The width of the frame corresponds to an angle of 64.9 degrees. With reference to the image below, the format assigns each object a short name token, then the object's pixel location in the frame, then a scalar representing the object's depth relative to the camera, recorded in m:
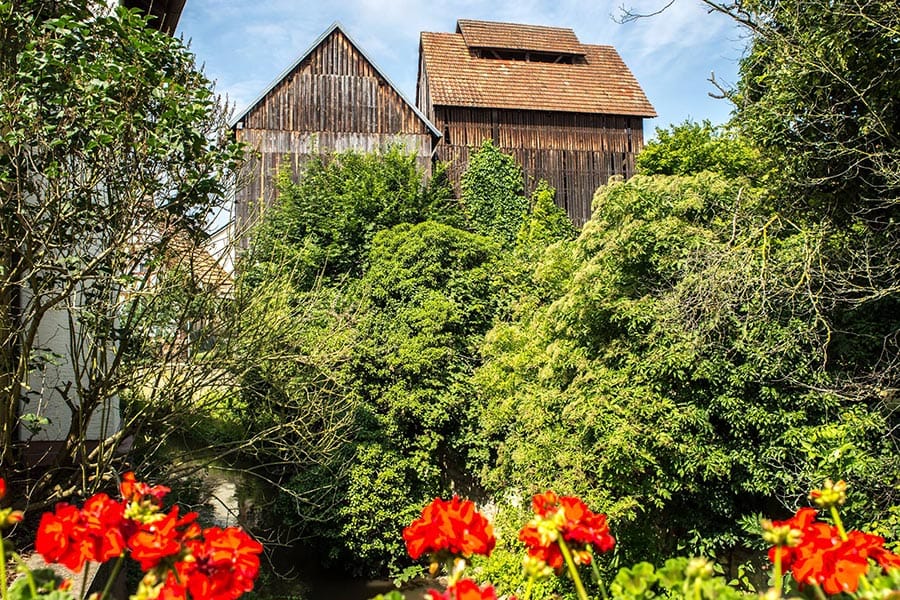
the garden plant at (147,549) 1.83
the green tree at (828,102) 7.40
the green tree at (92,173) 5.51
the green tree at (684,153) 22.28
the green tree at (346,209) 16.08
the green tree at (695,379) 8.65
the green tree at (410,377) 12.31
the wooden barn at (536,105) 22.61
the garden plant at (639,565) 1.81
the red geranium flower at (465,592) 1.64
